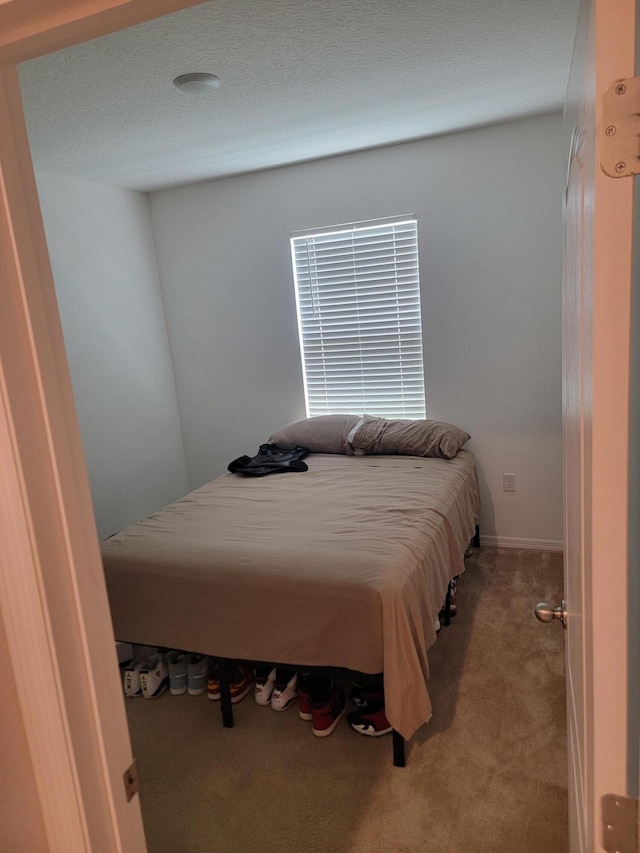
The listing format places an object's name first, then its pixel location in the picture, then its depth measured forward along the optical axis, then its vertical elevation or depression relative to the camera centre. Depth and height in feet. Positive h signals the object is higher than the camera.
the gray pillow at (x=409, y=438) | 11.16 -2.36
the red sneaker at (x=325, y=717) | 7.09 -4.80
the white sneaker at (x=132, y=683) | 8.20 -4.78
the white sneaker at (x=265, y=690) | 7.78 -4.80
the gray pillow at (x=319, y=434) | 12.12 -2.26
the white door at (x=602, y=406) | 1.85 -0.37
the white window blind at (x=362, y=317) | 12.15 +0.12
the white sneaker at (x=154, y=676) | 8.14 -4.72
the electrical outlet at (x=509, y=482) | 11.85 -3.53
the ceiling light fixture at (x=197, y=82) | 7.28 +3.24
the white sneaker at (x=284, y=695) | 7.63 -4.81
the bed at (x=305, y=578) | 6.32 -2.98
